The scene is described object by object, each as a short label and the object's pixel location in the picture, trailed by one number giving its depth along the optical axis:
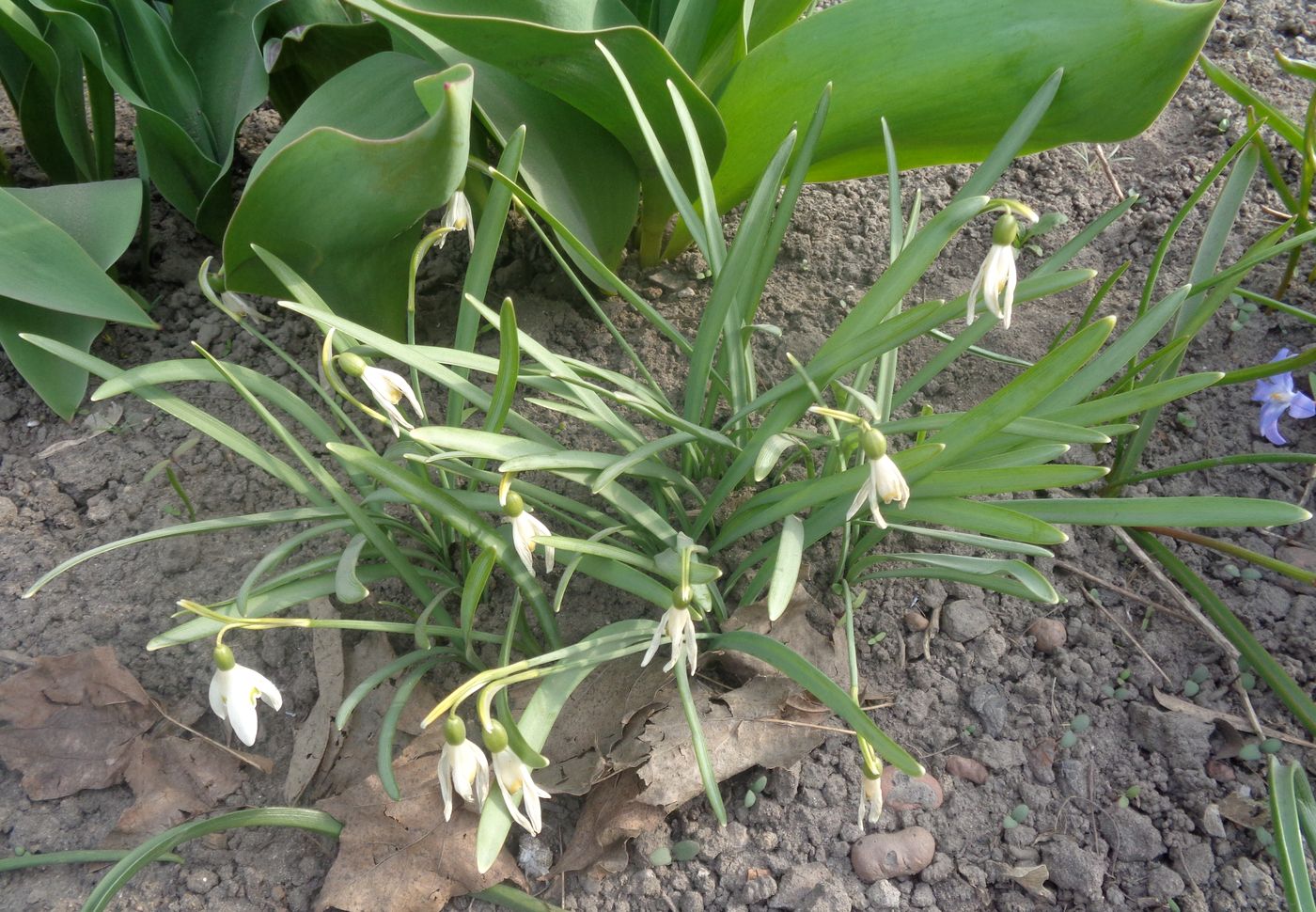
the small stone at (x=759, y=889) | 0.35
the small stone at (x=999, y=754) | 0.38
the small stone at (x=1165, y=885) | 0.35
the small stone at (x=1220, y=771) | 0.38
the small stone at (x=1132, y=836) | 0.36
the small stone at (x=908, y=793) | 0.37
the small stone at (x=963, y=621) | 0.40
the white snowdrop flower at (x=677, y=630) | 0.29
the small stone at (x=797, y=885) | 0.35
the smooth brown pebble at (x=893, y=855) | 0.36
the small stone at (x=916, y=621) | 0.40
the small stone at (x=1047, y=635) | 0.40
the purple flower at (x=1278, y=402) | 0.42
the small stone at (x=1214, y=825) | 0.36
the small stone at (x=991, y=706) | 0.39
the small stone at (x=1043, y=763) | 0.38
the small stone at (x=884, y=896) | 0.35
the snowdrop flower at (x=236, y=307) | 0.37
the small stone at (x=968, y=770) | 0.38
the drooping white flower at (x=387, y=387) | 0.30
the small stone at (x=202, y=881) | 0.36
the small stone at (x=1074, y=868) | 0.35
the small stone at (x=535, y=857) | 0.36
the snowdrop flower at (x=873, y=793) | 0.30
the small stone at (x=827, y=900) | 0.35
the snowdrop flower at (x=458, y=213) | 0.35
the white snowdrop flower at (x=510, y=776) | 0.27
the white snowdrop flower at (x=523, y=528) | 0.29
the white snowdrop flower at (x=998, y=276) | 0.29
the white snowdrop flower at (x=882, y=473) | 0.28
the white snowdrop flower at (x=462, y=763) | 0.27
